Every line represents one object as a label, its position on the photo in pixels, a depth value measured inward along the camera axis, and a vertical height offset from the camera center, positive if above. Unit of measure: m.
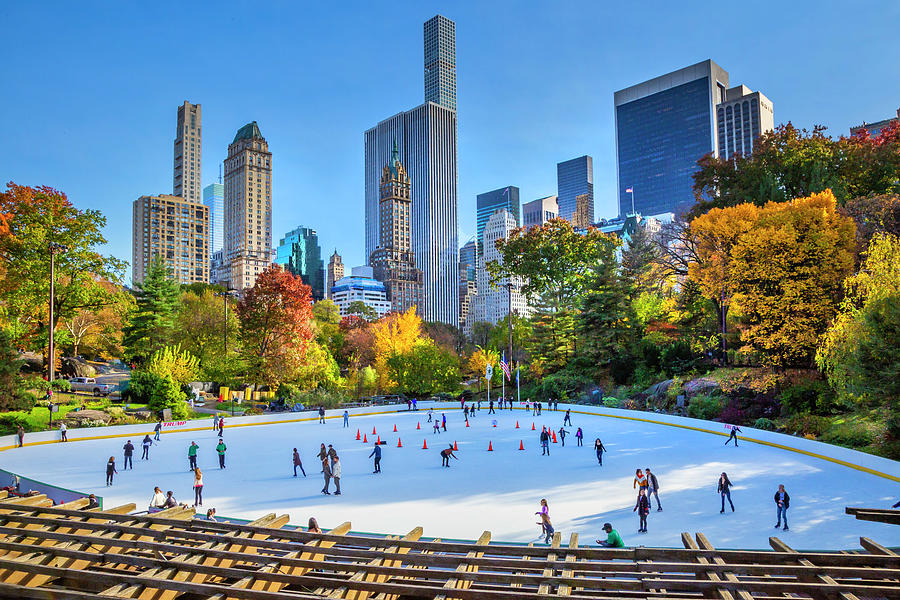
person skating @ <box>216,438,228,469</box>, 20.78 -3.91
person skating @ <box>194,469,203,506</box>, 15.59 -3.99
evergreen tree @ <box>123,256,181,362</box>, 53.00 +2.34
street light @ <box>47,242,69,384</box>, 33.40 +7.08
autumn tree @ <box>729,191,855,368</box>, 29.44 +3.39
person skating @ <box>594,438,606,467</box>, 20.72 -4.06
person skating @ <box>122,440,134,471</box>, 21.20 -3.93
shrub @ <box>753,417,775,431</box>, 28.36 -4.46
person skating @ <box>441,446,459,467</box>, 20.91 -4.26
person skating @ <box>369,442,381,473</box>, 20.02 -4.04
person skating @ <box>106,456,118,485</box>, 18.31 -3.98
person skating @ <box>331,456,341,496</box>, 16.81 -3.94
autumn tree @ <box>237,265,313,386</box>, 46.81 +1.30
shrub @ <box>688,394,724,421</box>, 32.88 -4.17
